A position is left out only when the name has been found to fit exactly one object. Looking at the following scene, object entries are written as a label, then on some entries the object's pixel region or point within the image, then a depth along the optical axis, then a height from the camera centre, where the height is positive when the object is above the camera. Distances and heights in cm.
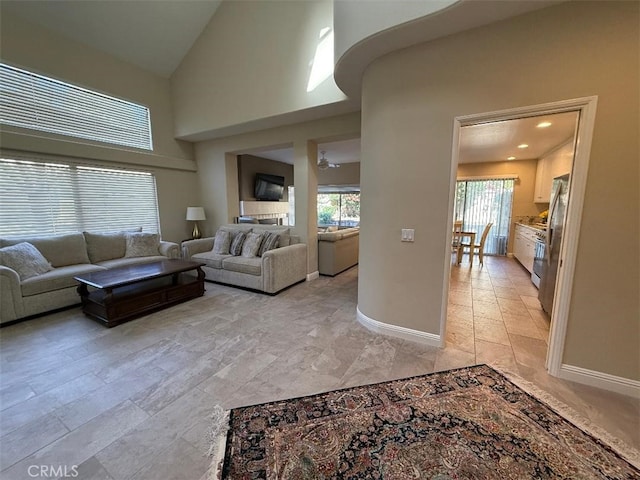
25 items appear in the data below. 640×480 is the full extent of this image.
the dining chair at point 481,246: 584 -89
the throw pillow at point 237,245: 462 -68
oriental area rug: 138 -137
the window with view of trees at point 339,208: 1077 -7
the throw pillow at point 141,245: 450 -68
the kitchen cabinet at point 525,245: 476 -78
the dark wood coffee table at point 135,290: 301 -108
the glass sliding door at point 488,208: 674 -4
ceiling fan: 616 +101
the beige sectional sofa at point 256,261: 395 -89
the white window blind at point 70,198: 361 +13
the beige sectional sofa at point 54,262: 303 -81
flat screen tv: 768 +58
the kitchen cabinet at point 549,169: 451 +74
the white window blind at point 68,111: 353 +147
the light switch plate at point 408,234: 254 -27
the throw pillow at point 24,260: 317 -67
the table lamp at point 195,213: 546 -14
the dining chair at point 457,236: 574 -65
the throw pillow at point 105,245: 421 -65
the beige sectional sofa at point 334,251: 485 -84
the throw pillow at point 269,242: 444 -61
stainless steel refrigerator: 284 -39
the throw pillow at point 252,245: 443 -66
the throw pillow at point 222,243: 477 -67
